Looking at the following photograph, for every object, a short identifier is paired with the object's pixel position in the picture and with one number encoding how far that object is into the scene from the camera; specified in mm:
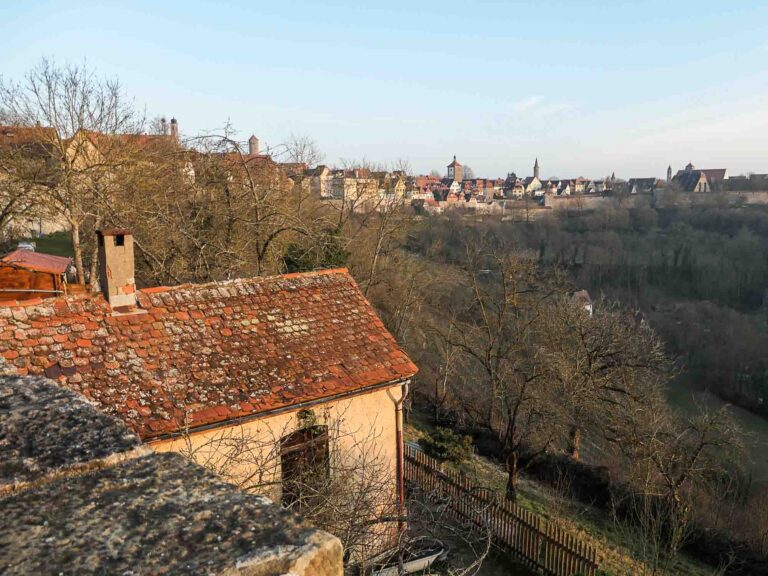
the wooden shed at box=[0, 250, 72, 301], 13211
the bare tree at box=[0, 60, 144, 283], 15086
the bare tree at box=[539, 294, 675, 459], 17750
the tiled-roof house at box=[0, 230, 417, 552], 6992
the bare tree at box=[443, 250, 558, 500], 17000
